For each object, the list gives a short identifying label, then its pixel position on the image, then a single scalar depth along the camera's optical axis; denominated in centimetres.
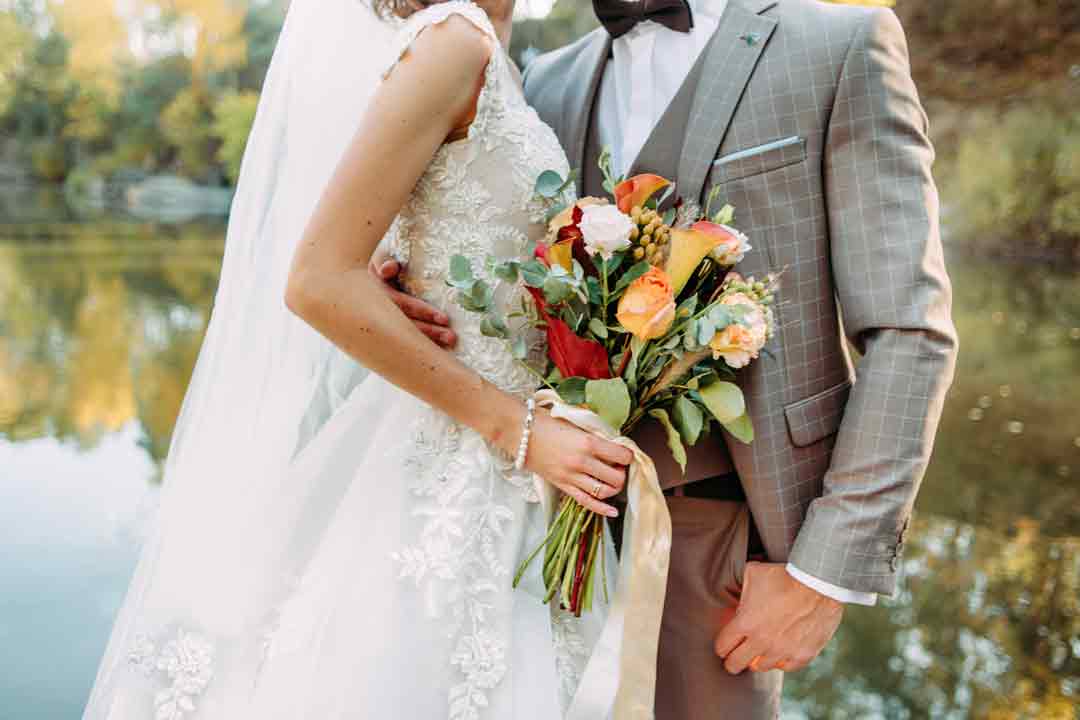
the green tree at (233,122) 3509
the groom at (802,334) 148
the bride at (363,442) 139
